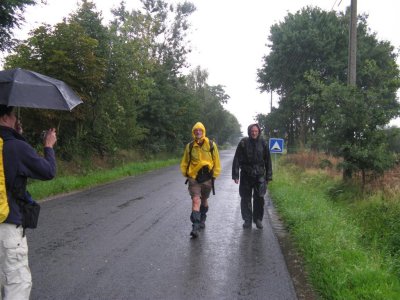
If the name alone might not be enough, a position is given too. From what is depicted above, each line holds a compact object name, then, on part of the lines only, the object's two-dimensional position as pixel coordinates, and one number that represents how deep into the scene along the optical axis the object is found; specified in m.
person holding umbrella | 3.28
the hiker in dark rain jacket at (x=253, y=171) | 8.16
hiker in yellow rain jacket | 7.41
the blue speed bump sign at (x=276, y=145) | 15.86
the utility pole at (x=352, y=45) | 13.61
